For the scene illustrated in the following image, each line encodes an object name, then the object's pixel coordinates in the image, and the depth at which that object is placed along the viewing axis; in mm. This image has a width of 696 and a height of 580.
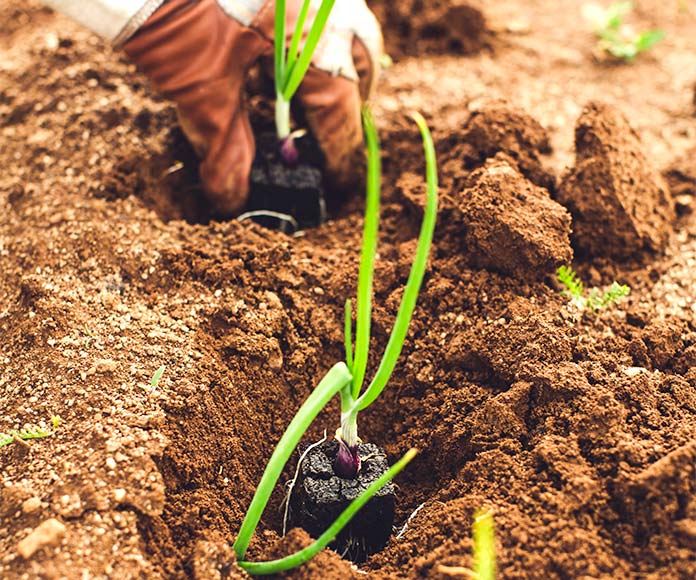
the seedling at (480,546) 434
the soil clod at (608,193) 573
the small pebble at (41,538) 450
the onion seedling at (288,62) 529
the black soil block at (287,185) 611
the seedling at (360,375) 428
